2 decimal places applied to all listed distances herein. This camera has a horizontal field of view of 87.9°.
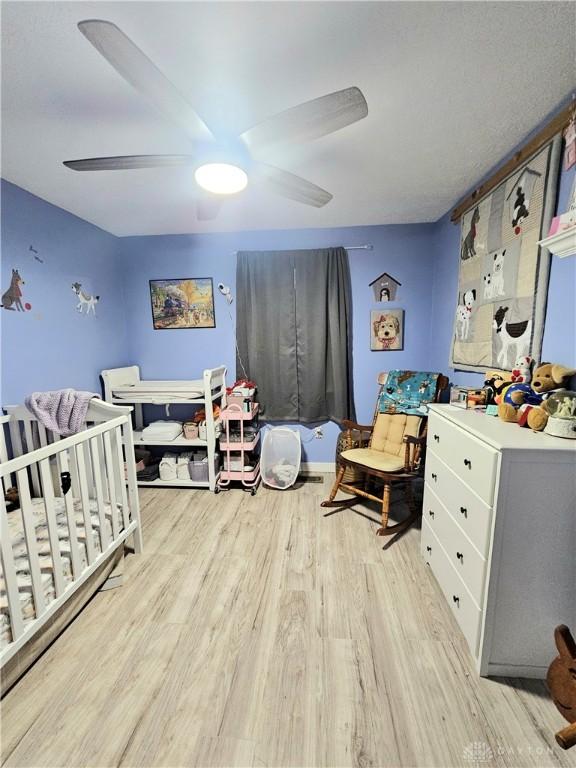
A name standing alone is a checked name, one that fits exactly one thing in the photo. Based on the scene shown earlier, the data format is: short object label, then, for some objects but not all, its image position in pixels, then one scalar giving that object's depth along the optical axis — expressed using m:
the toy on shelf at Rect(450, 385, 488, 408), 1.63
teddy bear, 1.20
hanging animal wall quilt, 1.41
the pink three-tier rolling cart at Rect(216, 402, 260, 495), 2.57
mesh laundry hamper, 2.66
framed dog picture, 2.75
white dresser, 1.06
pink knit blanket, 1.65
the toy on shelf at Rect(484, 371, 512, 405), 1.52
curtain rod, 2.69
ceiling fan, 0.85
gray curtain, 2.71
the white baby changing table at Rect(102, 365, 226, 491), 2.53
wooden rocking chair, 2.01
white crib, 1.12
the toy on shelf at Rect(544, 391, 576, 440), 1.11
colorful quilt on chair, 2.37
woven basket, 2.49
